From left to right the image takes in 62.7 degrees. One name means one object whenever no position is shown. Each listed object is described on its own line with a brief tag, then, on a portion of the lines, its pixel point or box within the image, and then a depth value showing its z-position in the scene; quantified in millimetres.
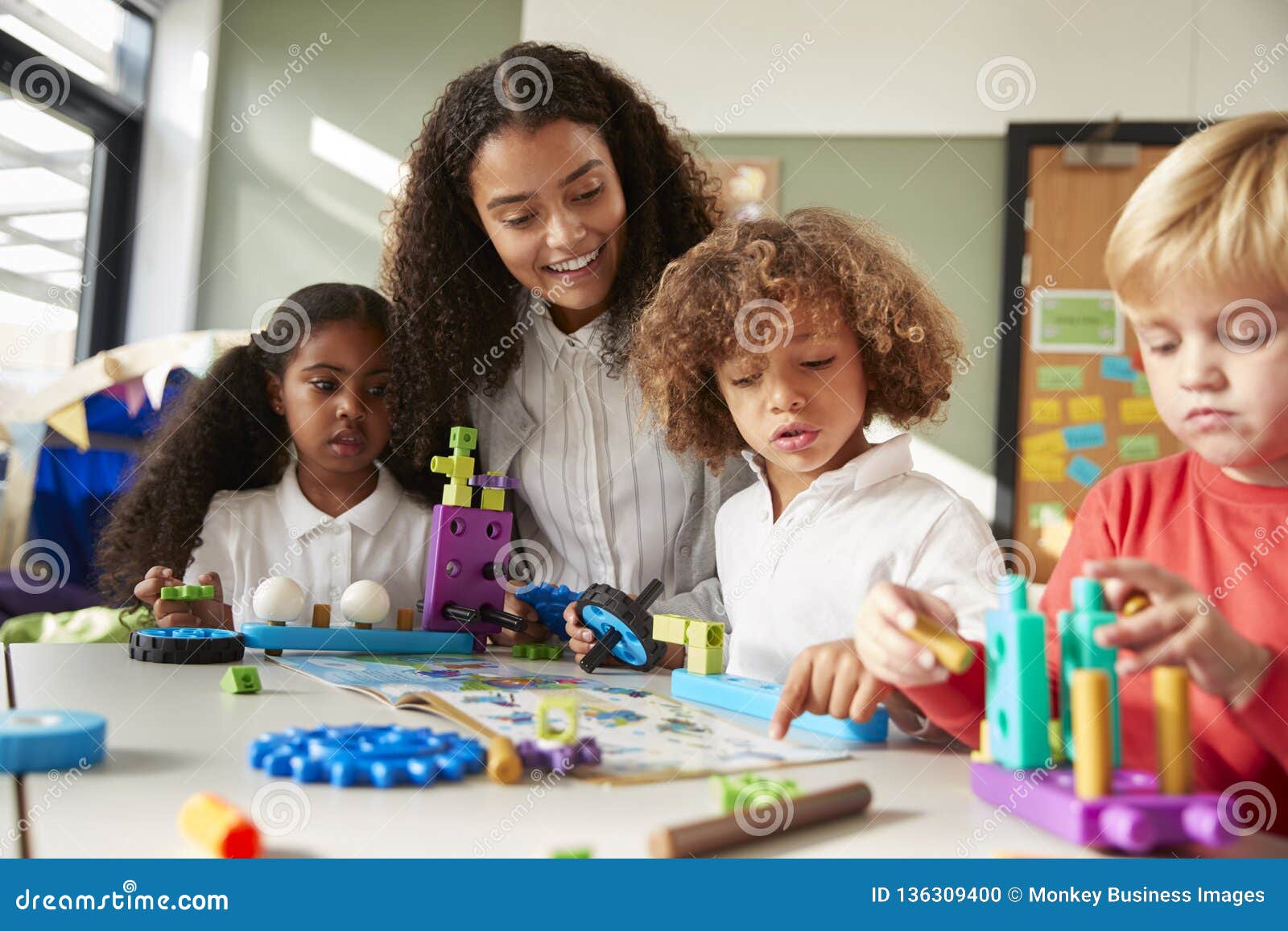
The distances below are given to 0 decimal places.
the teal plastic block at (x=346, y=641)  1162
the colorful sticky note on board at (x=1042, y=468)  3039
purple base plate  516
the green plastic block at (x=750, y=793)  565
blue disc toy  624
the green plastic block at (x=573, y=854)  498
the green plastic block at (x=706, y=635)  980
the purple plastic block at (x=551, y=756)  651
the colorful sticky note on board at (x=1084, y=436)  3043
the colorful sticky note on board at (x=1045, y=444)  3053
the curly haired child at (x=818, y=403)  1067
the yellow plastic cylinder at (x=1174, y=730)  543
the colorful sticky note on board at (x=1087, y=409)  3045
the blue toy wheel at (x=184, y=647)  1090
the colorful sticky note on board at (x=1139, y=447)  3014
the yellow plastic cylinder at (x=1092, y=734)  535
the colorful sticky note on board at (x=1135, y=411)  3020
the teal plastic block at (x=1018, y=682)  575
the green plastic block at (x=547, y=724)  707
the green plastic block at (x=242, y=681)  917
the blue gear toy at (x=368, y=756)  627
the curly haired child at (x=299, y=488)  1593
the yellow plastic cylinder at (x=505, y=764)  638
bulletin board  3016
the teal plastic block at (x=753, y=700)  806
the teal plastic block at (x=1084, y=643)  564
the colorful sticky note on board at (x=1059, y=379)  3053
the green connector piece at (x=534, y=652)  1246
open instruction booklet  705
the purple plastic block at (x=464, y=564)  1268
